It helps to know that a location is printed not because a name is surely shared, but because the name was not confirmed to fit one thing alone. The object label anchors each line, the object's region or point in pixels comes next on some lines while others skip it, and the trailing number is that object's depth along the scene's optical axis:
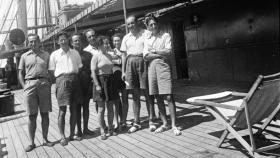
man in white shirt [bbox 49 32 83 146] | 5.30
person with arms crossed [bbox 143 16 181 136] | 5.28
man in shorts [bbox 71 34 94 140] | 5.61
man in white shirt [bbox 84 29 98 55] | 5.55
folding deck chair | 3.62
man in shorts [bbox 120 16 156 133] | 5.61
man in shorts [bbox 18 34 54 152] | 5.16
